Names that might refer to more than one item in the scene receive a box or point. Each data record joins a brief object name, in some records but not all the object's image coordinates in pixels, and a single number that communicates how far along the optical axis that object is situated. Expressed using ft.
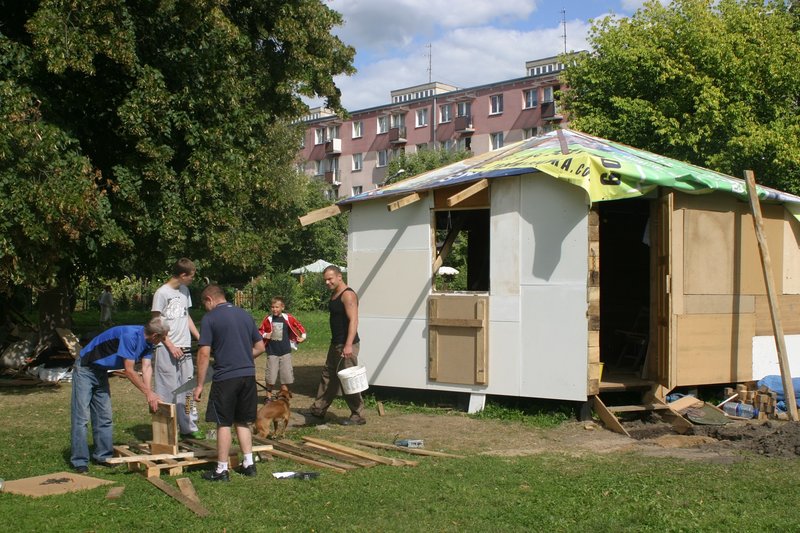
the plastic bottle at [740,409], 35.12
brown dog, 28.50
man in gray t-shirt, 28.43
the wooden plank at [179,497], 19.66
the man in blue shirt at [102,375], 23.80
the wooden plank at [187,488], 20.80
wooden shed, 33.53
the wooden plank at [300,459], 24.29
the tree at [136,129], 36.88
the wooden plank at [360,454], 25.07
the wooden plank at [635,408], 33.57
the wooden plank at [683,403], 34.19
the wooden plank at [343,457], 25.04
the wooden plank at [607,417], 31.81
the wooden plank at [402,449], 26.89
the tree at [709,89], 71.51
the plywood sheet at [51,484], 21.61
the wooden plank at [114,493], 20.95
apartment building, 166.40
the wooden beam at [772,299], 34.01
